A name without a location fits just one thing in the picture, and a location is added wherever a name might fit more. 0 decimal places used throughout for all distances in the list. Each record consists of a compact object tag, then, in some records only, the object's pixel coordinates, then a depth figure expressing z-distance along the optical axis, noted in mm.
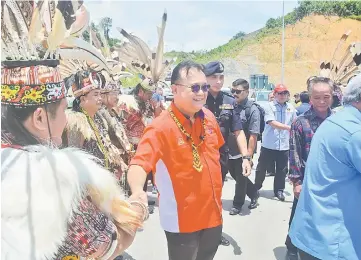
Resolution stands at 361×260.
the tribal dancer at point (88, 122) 3125
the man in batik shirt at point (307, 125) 3346
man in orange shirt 2670
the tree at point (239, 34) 69688
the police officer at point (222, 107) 4039
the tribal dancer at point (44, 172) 1151
